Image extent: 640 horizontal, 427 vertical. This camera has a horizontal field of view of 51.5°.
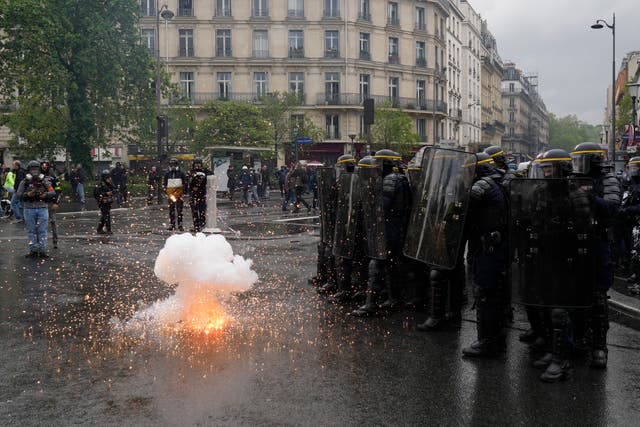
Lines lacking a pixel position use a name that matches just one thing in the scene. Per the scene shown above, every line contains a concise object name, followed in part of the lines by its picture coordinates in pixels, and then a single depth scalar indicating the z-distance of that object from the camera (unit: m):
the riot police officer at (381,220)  6.81
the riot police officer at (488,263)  5.43
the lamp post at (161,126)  28.47
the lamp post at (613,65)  30.69
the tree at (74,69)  27.22
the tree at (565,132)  142.25
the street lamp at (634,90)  24.38
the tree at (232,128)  42.25
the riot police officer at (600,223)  5.05
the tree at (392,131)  47.81
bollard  15.52
